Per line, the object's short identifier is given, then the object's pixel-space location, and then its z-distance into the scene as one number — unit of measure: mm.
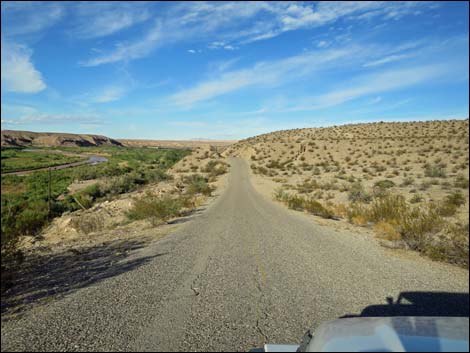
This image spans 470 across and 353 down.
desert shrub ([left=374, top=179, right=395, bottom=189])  23094
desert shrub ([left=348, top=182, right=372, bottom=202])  18875
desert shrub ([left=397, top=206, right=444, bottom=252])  8453
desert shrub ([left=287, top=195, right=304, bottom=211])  17384
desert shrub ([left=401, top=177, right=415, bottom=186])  23422
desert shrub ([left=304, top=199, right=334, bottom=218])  14812
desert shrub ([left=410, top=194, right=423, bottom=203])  16970
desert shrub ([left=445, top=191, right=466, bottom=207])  14123
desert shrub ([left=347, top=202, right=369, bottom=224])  12687
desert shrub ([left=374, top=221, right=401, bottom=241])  9414
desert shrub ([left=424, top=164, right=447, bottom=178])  23953
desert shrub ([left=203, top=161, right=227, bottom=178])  42188
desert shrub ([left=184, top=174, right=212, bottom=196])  24828
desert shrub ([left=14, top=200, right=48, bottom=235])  13008
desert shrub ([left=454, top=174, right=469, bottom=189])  19141
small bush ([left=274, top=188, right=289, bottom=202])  20484
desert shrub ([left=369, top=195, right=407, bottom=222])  11188
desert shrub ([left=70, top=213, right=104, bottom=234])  12981
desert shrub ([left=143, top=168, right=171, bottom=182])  36969
